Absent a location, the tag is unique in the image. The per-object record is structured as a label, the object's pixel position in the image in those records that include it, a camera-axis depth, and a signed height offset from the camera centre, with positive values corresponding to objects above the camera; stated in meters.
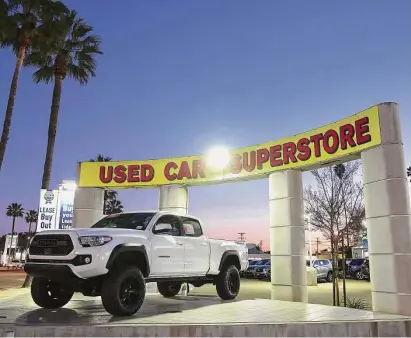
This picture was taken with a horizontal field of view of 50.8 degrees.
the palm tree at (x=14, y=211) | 109.44 +13.07
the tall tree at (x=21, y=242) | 103.53 +5.65
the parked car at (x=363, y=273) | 29.83 -0.19
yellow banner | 10.55 +3.17
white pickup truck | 7.64 +0.14
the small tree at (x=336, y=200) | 17.52 +3.73
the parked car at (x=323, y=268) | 26.28 +0.09
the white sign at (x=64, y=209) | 17.00 +2.14
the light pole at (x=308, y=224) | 26.17 +2.72
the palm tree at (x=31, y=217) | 113.71 +12.21
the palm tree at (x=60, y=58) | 21.80 +10.69
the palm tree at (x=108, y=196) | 57.28 +9.47
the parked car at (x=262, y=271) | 28.58 -0.18
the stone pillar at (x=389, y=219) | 9.32 +1.13
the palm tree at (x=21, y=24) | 21.19 +11.67
